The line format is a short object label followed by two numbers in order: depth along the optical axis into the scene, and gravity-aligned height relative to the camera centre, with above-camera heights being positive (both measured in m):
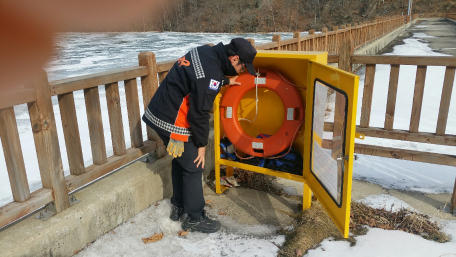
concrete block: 2.31 -1.41
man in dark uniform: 2.58 -0.67
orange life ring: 3.26 -0.95
